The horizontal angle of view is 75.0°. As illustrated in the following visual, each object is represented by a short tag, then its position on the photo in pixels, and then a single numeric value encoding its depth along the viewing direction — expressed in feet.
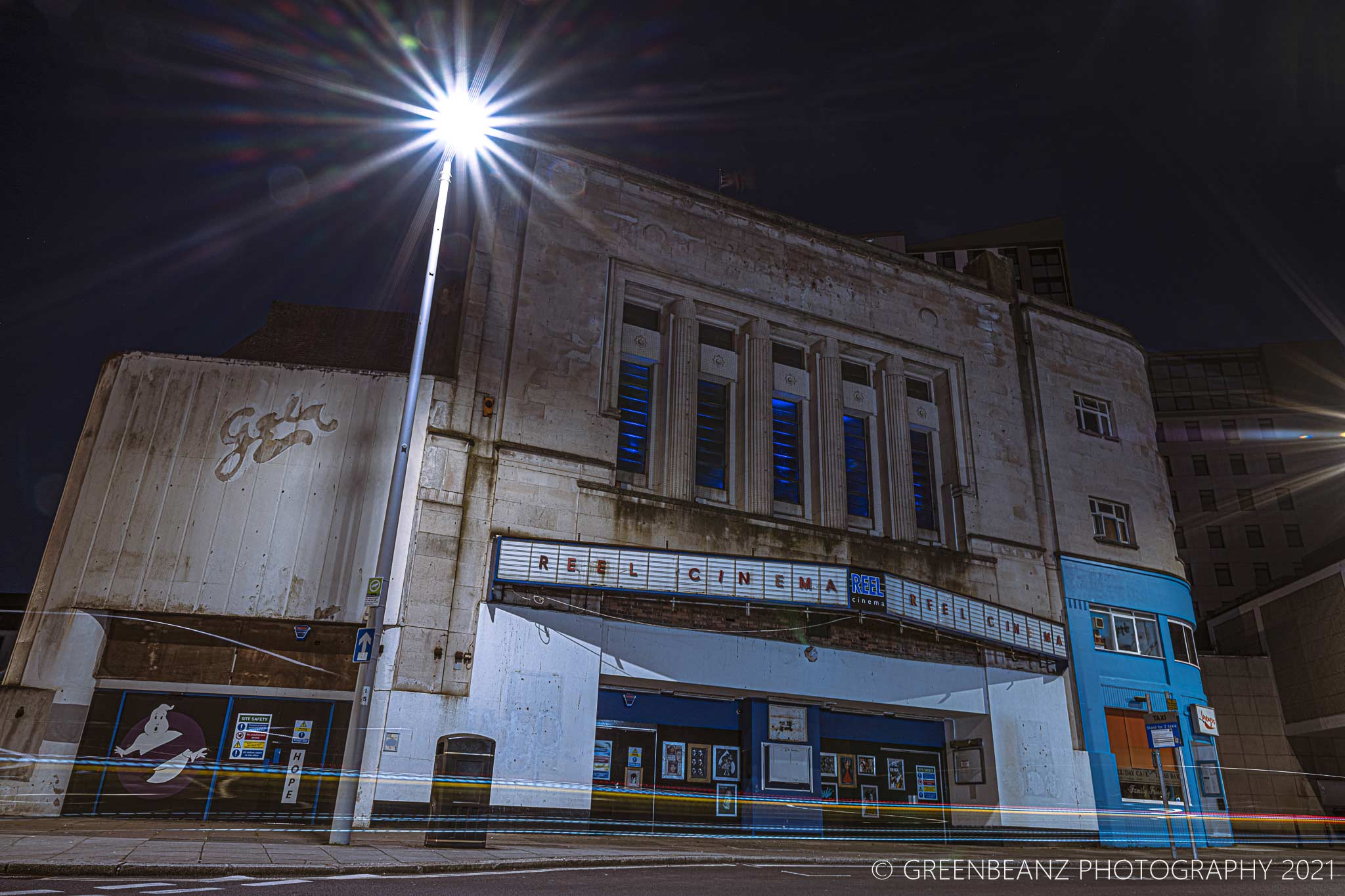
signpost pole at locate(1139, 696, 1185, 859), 64.28
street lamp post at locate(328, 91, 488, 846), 42.24
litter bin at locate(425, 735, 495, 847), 44.37
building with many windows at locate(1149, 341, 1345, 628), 217.56
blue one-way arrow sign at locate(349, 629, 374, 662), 45.01
